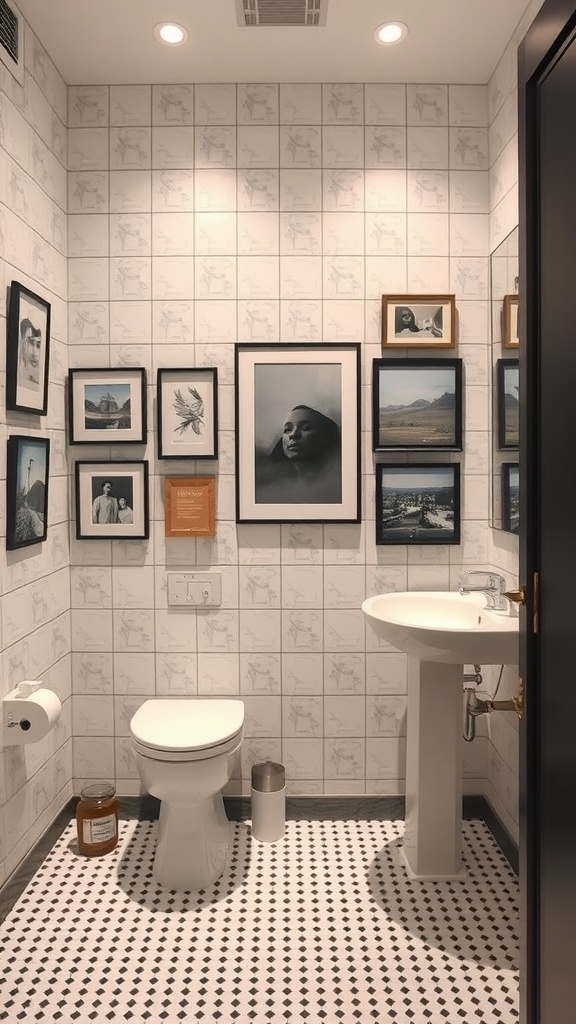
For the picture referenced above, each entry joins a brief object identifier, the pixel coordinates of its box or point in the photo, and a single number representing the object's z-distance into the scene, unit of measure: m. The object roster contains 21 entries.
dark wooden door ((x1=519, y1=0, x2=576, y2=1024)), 1.02
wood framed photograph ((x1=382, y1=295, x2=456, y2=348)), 2.51
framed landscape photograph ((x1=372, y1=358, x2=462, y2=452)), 2.54
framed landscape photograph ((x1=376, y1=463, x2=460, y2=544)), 2.56
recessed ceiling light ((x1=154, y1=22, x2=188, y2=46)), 2.19
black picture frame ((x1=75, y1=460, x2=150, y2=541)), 2.57
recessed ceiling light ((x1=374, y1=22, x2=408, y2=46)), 2.19
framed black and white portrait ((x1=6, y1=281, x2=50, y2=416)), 2.04
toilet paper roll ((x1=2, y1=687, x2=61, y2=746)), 2.01
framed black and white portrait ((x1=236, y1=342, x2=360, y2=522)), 2.55
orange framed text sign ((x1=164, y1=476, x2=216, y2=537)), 2.55
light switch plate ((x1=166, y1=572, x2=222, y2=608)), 2.59
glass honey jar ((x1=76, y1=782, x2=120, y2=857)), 2.36
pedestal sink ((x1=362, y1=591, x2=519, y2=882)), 2.17
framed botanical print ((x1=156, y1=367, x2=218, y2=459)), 2.55
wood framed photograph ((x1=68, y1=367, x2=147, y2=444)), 2.55
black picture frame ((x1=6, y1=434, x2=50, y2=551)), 2.05
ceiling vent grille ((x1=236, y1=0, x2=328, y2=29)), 2.04
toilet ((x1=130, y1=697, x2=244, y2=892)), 2.06
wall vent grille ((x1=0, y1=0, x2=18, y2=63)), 1.98
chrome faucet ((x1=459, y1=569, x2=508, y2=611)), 2.25
